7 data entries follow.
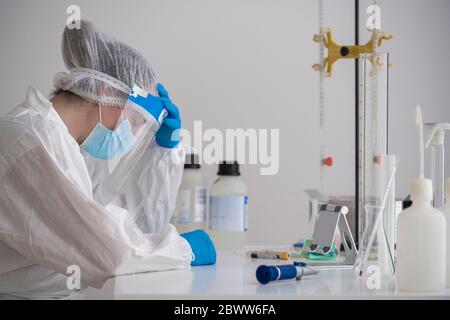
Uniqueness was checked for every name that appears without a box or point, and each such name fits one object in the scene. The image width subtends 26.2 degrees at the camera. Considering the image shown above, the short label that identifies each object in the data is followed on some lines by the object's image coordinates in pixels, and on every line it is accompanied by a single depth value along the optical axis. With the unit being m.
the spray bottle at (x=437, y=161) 1.69
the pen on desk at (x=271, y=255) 1.96
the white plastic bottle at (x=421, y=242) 1.51
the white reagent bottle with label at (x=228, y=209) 2.24
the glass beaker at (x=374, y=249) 1.65
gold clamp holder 2.17
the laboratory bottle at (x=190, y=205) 2.39
